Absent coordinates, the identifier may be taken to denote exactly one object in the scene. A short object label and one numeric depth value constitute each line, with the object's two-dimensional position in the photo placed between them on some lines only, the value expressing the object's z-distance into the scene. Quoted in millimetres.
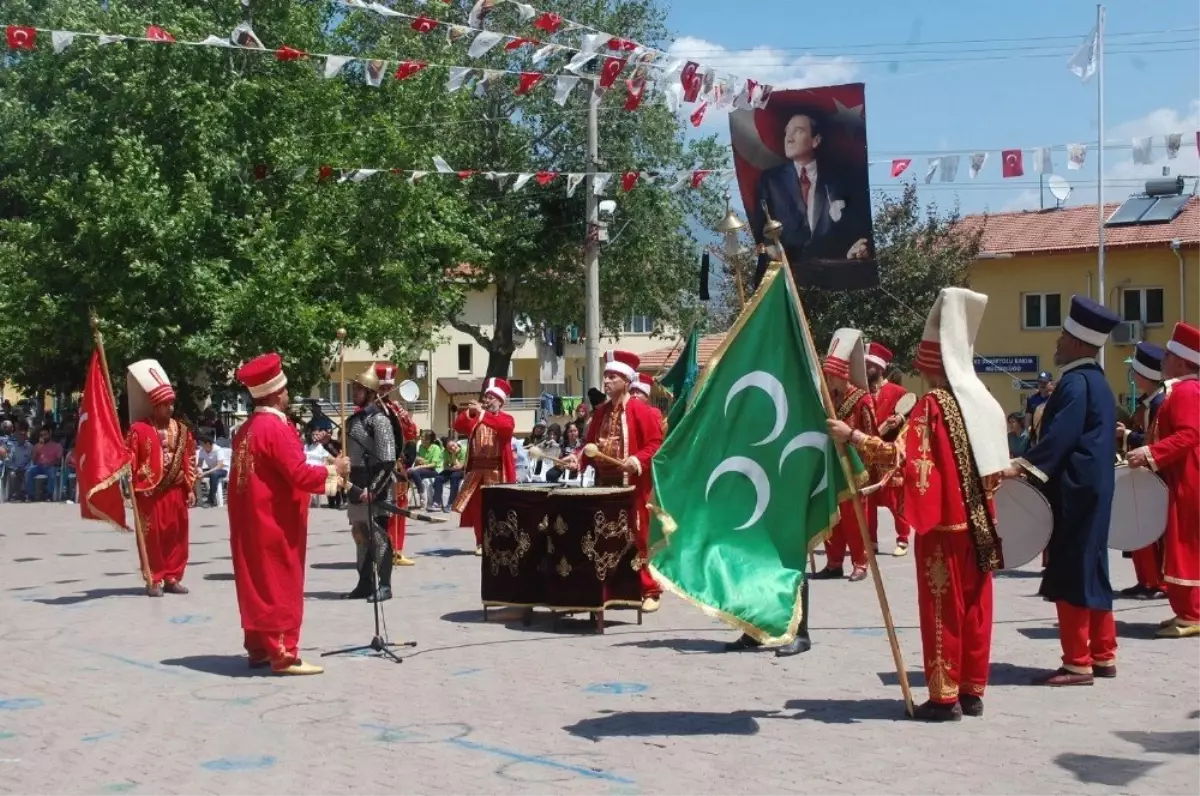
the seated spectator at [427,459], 25138
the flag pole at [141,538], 13469
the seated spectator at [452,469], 25234
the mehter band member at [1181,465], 9914
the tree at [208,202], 28031
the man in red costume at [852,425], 12992
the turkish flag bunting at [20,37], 15195
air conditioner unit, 42844
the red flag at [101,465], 13734
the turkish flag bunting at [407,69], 16797
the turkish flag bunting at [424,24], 15359
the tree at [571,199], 39188
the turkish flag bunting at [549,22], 14656
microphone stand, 10016
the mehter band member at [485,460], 16078
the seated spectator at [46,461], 30922
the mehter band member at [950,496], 7508
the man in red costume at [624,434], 11922
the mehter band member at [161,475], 13570
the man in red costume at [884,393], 12922
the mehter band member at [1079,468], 8383
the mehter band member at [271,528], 9344
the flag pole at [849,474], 7457
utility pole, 26031
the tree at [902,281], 37250
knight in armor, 12320
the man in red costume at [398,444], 14047
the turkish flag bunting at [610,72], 15875
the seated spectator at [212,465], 27578
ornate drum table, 11211
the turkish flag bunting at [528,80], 16578
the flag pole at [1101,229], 29484
